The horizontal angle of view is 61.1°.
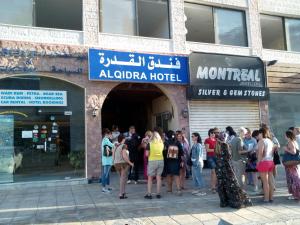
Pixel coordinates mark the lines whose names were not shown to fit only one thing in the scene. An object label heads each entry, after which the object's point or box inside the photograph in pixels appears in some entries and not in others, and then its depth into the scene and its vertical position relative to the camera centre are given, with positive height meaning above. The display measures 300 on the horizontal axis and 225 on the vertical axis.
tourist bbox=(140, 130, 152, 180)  8.18 -0.43
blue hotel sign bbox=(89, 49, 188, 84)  9.46 +2.65
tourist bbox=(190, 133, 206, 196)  7.14 -0.79
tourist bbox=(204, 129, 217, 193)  7.37 -0.59
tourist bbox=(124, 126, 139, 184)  8.78 -0.61
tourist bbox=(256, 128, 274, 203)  6.18 -0.81
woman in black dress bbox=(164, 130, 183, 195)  6.96 -0.65
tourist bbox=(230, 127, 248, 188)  6.75 -0.65
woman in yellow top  6.80 -0.74
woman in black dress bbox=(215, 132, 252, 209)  5.83 -1.20
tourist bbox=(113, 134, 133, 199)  6.83 -0.69
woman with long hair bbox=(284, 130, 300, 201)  6.26 -1.06
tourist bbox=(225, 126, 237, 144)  8.08 -0.01
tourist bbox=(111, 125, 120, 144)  9.65 +0.14
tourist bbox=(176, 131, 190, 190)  7.38 -0.63
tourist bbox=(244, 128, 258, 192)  7.26 -0.69
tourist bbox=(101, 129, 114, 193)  7.66 -0.73
